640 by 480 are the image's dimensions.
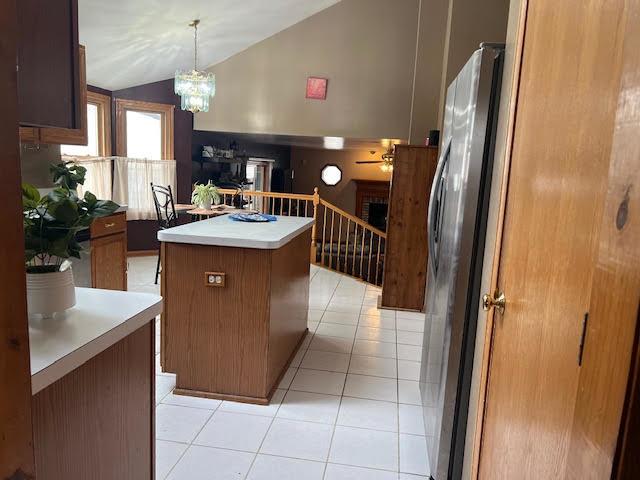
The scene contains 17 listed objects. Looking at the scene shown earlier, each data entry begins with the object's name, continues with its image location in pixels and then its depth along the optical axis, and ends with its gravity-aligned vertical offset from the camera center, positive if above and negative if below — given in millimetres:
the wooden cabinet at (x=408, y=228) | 4133 -414
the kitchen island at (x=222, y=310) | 2348 -724
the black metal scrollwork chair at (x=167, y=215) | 4984 -520
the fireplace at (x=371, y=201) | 10547 -465
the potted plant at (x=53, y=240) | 984 -168
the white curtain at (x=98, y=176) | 5291 -121
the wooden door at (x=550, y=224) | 766 -69
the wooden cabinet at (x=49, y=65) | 1020 +236
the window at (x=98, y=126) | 5465 +490
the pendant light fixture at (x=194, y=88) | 4719 +868
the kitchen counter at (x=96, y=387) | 904 -508
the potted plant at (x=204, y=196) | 5047 -269
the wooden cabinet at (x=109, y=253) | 3369 -673
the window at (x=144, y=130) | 5812 +514
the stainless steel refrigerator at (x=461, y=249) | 1604 -239
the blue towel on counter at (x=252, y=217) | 3090 -300
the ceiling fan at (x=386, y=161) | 7155 +414
